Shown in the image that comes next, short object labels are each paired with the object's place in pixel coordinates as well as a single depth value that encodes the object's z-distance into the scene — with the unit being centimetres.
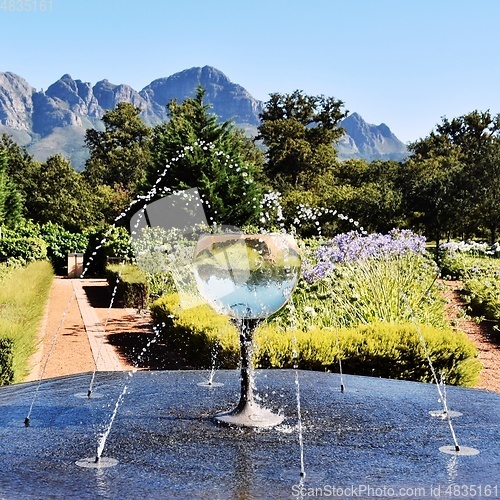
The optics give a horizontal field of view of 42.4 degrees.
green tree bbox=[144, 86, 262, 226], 2444
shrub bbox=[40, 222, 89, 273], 2380
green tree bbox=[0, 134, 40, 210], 3475
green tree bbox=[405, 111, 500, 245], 2859
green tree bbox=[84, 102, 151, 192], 4434
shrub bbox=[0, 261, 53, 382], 624
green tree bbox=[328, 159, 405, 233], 2986
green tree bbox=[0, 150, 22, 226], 2688
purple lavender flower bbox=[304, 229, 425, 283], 948
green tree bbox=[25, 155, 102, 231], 2970
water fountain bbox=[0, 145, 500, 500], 225
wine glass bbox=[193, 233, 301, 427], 288
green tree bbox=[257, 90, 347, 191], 3962
